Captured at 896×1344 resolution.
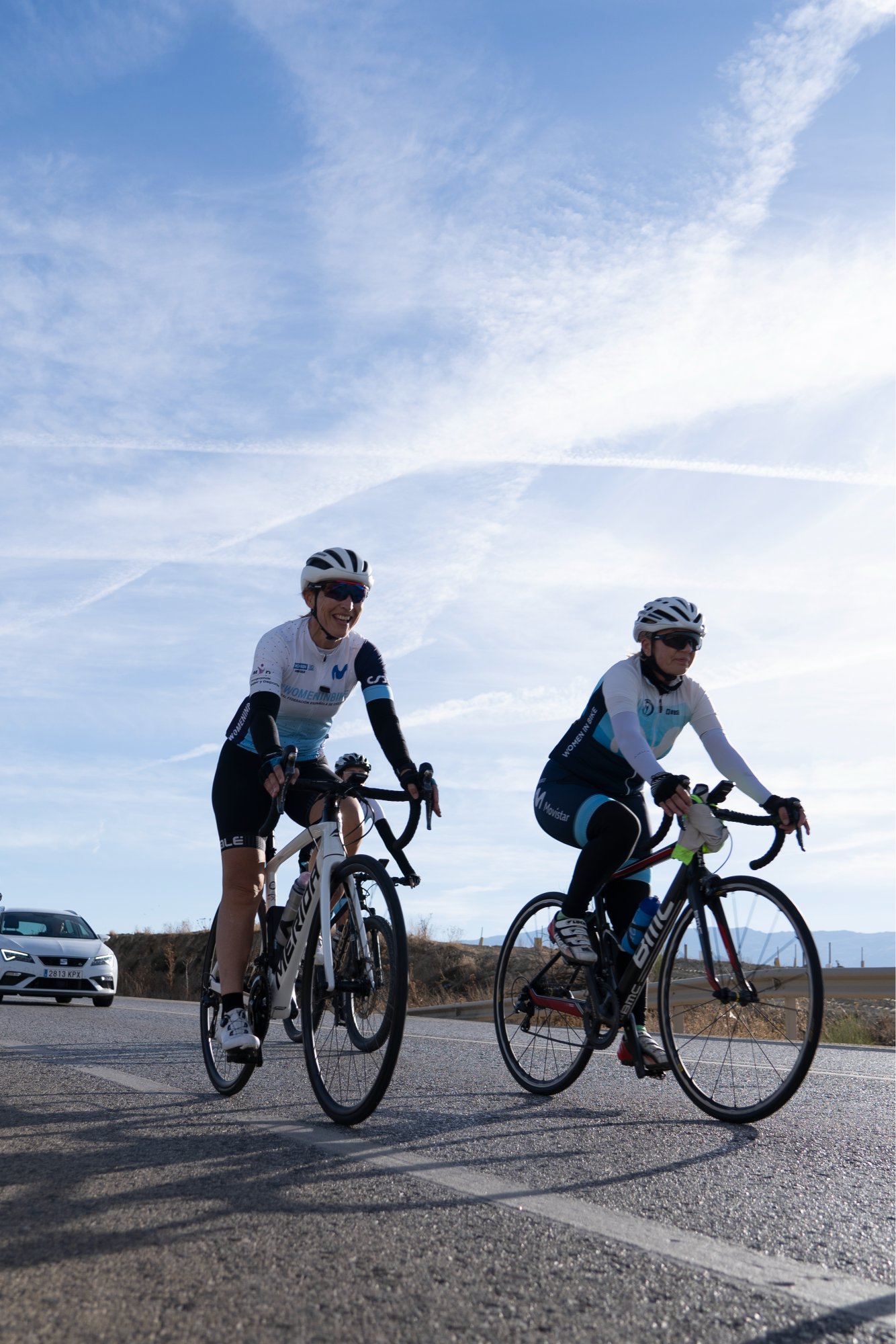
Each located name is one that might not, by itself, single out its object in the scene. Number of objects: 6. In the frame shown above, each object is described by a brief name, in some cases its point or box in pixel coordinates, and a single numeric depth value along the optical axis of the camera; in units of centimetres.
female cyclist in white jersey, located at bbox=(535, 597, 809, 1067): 581
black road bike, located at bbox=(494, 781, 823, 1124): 494
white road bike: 454
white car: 1658
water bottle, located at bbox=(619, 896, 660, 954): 574
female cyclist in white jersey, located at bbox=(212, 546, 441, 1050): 564
